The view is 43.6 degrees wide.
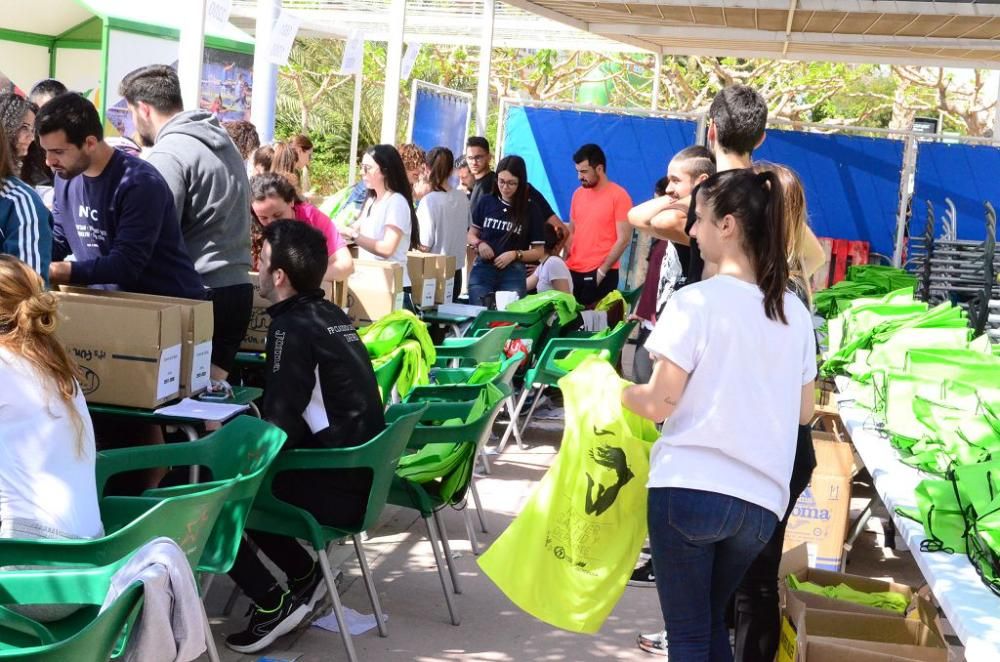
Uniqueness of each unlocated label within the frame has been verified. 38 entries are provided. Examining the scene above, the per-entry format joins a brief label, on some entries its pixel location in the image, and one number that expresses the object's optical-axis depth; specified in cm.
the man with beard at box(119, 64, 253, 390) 467
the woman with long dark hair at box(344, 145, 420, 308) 644
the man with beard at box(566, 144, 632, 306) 898
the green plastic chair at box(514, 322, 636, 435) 671
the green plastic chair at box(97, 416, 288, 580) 317
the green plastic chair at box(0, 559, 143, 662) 208
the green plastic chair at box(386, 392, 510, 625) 420
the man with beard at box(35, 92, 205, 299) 412
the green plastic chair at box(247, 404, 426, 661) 372
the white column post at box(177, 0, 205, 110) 634
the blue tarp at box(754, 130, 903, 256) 1135
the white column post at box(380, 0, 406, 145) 908
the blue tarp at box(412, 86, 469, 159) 1034
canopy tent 966
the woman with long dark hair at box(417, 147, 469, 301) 769
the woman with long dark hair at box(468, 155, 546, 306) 800
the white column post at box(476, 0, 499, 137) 1095
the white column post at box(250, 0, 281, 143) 703
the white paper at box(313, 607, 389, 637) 417
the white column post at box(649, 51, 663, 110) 1486
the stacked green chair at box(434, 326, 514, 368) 577
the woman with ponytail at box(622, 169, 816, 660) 274
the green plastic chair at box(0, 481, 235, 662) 252
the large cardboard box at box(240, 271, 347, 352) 548
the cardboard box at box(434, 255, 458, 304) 719
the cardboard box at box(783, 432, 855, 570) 492
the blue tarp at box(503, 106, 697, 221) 1162
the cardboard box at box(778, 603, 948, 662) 333
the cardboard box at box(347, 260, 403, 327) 615
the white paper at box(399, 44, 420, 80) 1212
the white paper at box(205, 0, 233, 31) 648
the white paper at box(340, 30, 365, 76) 1003
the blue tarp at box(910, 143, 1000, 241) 1116
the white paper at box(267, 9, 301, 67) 705
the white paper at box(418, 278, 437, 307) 696
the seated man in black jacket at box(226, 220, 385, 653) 385
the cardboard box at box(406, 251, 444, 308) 686
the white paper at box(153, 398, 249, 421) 389
